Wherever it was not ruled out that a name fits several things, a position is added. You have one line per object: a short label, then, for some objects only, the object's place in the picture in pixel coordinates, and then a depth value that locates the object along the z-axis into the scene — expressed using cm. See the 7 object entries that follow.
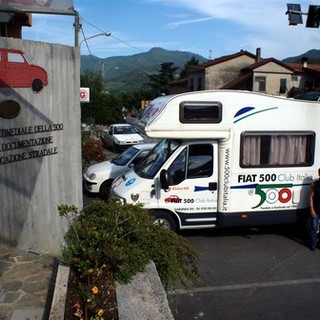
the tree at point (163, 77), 9350
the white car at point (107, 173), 1216
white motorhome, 807
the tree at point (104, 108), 4395
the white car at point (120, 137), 2320
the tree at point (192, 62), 8769
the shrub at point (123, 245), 422
